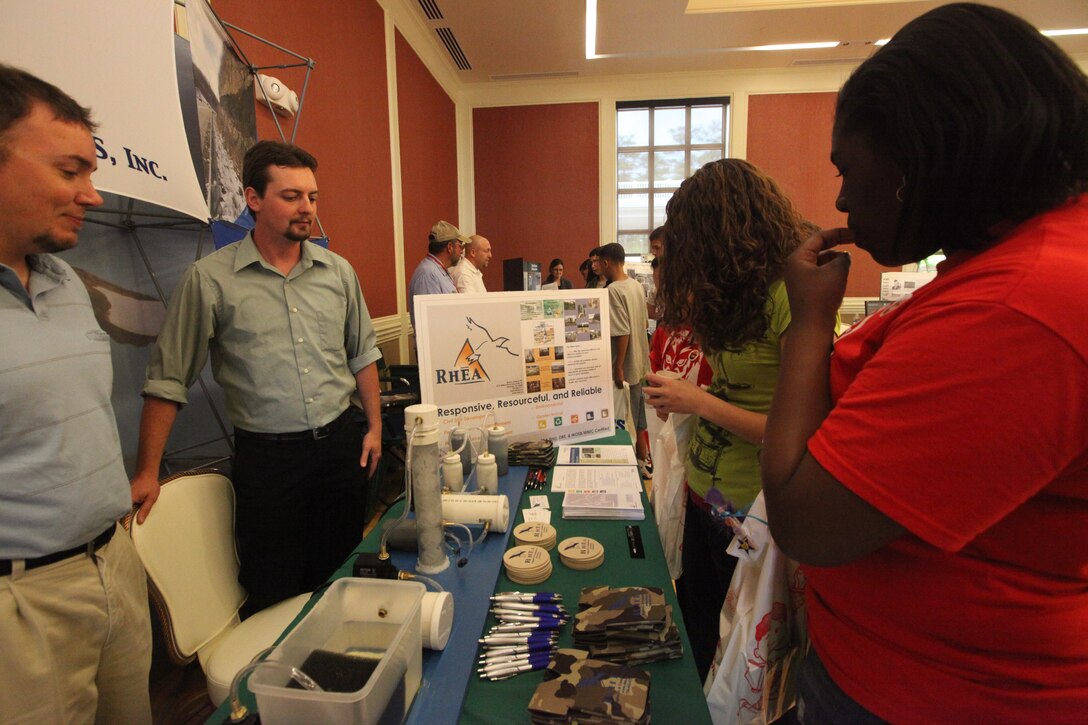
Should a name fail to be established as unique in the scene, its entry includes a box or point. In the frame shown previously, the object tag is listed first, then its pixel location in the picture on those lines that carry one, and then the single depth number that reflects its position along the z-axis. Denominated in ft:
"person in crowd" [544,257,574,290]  20.42
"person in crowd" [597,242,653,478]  12.72
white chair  4.30
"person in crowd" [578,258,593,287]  20.21
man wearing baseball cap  13.29
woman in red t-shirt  1.47
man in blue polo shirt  3.25
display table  2.58
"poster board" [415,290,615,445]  5.86
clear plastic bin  2.10
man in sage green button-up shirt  5.46
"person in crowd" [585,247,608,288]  16.72
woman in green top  3.96
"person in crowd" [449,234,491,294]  14.98
